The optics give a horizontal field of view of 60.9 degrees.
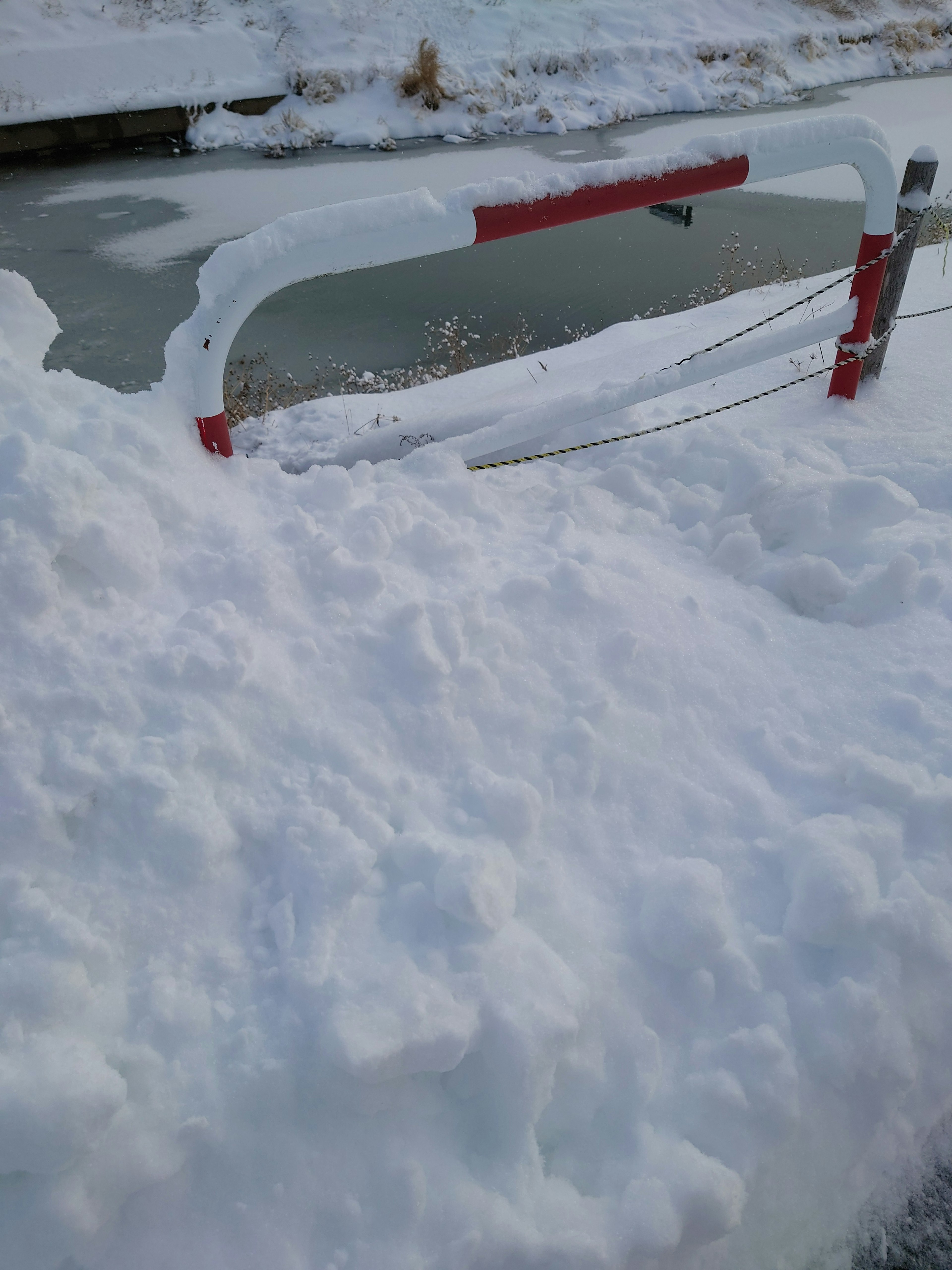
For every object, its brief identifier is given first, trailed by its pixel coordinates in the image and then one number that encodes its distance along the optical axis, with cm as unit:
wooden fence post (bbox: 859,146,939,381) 302
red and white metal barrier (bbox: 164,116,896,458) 210
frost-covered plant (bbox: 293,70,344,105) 1261
